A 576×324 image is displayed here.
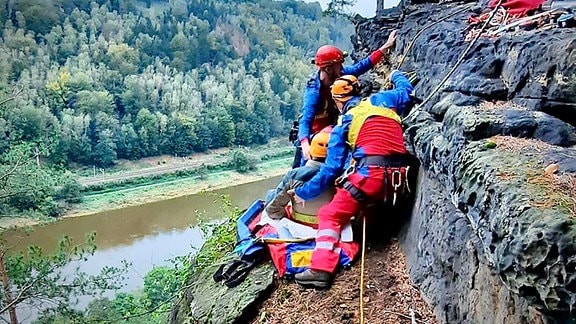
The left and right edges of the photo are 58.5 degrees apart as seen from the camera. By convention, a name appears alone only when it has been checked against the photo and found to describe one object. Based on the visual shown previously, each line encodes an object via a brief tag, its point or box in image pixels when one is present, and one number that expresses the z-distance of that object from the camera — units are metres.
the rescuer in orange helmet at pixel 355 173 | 3.20
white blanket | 3.32
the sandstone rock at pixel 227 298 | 3.27
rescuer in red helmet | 4.17
